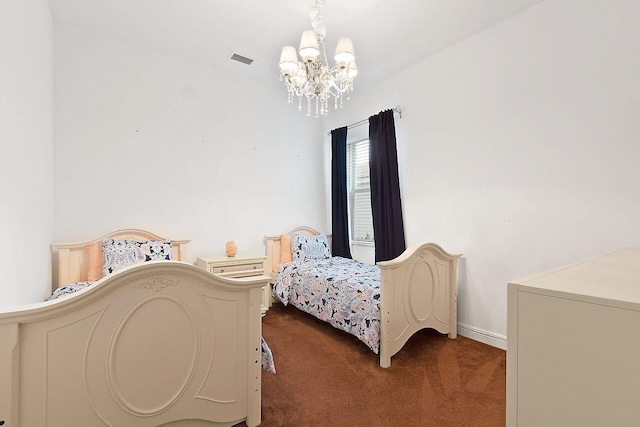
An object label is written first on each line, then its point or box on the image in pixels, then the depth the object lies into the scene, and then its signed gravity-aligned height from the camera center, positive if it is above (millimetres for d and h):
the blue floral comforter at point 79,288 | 1646 -567
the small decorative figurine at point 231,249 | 3162 -361
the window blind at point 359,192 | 3711 +266
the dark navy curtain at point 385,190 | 3135 +251
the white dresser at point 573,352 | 586 -294
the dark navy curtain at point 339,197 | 3812 +214
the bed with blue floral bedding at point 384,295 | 2115 -655
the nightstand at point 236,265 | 2928 -507
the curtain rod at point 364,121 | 3191 +1081
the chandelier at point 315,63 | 2086 +1070
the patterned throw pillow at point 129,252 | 2457 -316
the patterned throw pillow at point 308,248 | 3543 -402
